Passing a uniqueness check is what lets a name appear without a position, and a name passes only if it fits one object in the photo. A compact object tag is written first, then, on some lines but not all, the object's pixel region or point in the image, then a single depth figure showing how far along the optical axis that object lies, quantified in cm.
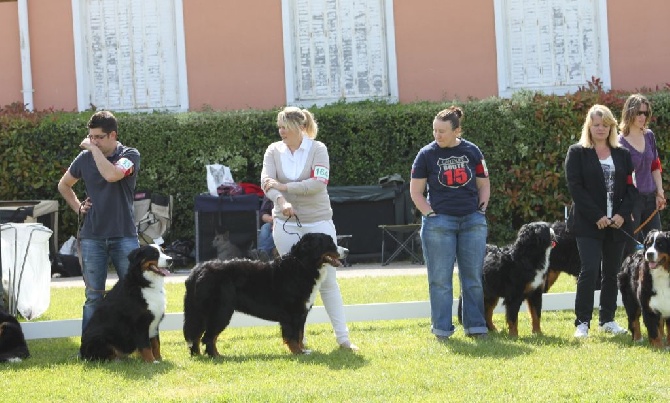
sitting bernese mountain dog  1278
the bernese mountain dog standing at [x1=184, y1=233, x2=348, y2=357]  1311
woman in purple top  1498
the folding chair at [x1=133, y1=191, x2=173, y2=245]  2467
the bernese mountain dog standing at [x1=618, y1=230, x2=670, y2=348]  1261
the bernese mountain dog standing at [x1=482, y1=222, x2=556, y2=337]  1395
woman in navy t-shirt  1379
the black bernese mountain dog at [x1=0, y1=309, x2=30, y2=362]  1319
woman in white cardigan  1336
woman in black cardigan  1385
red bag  2512
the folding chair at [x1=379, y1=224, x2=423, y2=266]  2360
